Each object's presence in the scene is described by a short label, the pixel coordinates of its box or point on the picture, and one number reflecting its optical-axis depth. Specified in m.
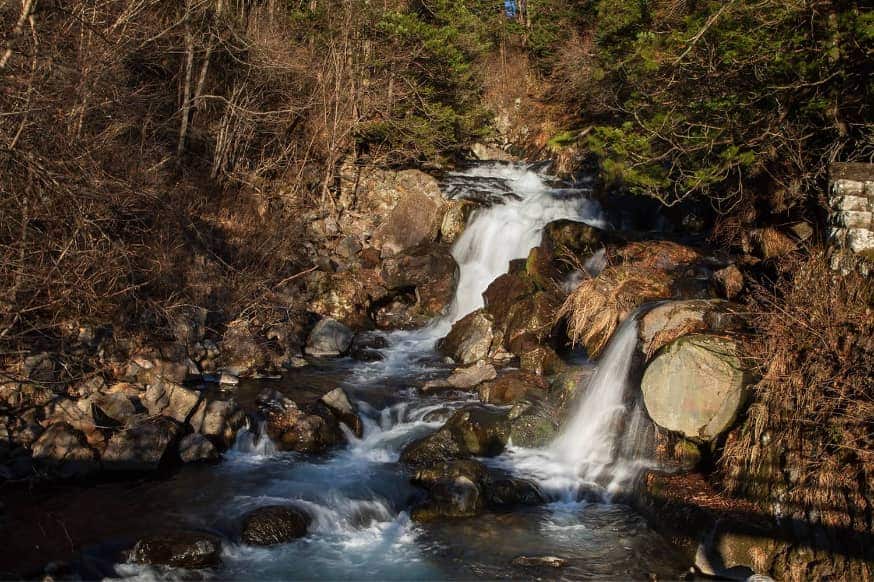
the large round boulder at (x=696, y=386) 6.80
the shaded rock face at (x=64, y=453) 7.48
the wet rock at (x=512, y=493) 7.58
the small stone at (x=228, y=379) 10.42
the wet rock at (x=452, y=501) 7.28
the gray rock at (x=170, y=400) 8.64
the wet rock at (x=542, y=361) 10.84
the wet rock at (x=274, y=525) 6.73
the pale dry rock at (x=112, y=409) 8.19
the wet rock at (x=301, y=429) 8.87
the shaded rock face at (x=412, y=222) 16.58
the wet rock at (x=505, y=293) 12.73
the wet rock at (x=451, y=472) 7.73
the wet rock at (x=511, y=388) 9.98
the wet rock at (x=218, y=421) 8.65
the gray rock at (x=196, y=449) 8.23
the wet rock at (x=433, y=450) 8.55
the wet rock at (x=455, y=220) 16.45
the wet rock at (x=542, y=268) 12.68
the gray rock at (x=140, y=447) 7.77
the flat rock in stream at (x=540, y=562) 6.28
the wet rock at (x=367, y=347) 12.52
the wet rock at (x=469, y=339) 12.16
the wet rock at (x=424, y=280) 14.51
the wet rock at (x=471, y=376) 10.83
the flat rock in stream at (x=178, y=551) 6.13
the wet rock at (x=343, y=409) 9.38
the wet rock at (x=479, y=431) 8.80
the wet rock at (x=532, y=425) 8.95
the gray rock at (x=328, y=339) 12.66
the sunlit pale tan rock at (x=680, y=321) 7.76
